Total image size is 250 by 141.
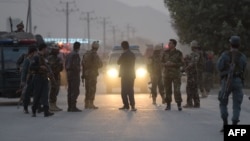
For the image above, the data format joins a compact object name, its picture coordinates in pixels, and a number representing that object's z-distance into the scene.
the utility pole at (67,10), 110.66
